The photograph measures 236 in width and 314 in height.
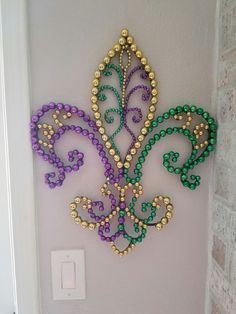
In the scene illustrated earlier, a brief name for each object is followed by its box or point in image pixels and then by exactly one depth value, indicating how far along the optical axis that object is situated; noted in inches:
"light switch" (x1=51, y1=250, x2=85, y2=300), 24.9
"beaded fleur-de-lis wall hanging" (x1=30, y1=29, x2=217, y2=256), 22.1
